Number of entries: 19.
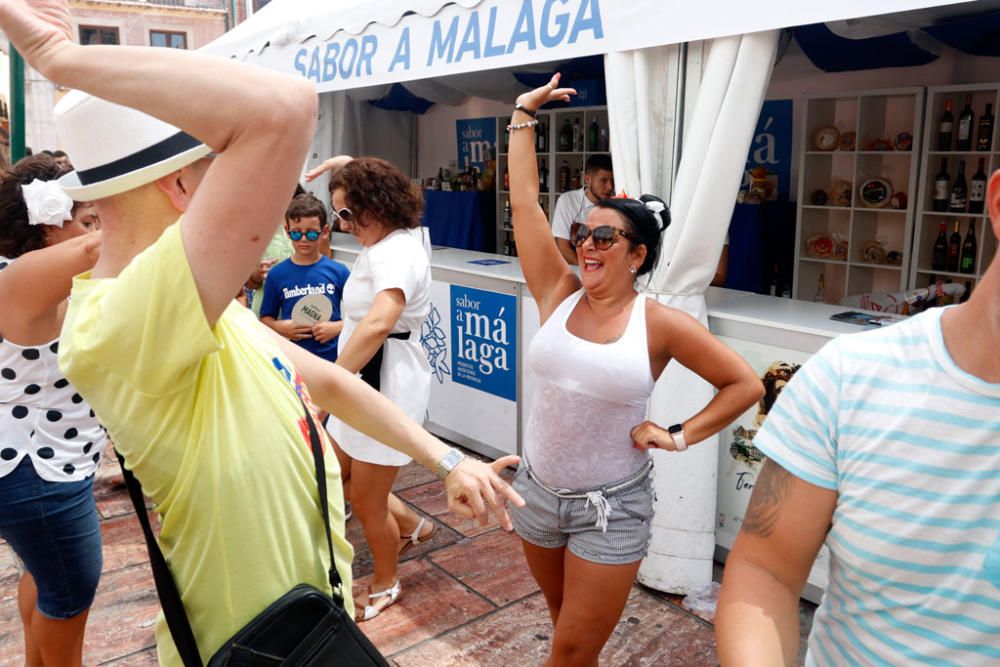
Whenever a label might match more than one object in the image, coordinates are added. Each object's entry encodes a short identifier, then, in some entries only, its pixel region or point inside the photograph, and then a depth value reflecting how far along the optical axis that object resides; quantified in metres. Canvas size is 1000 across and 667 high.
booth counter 3.44
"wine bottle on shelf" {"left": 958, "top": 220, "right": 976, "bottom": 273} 6.36
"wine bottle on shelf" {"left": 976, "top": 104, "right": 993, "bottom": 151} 6.07
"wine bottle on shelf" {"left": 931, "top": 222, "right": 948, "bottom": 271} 6.55
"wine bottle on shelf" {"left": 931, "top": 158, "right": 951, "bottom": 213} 6.40
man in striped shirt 1.13
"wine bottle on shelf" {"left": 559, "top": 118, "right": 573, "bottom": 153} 9.35
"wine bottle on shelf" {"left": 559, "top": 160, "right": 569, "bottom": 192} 9.50
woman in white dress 3.45
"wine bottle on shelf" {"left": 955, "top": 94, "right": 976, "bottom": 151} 6.21
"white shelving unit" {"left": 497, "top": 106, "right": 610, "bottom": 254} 9.03
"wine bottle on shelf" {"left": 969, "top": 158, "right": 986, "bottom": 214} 6.15
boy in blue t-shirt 4.17
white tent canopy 3.05
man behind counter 5.50
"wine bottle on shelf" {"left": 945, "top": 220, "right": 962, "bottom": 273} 6.46
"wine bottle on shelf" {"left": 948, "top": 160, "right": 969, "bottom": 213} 6.30
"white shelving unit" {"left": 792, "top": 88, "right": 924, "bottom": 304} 6.72
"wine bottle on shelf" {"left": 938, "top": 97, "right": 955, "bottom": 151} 6.34
